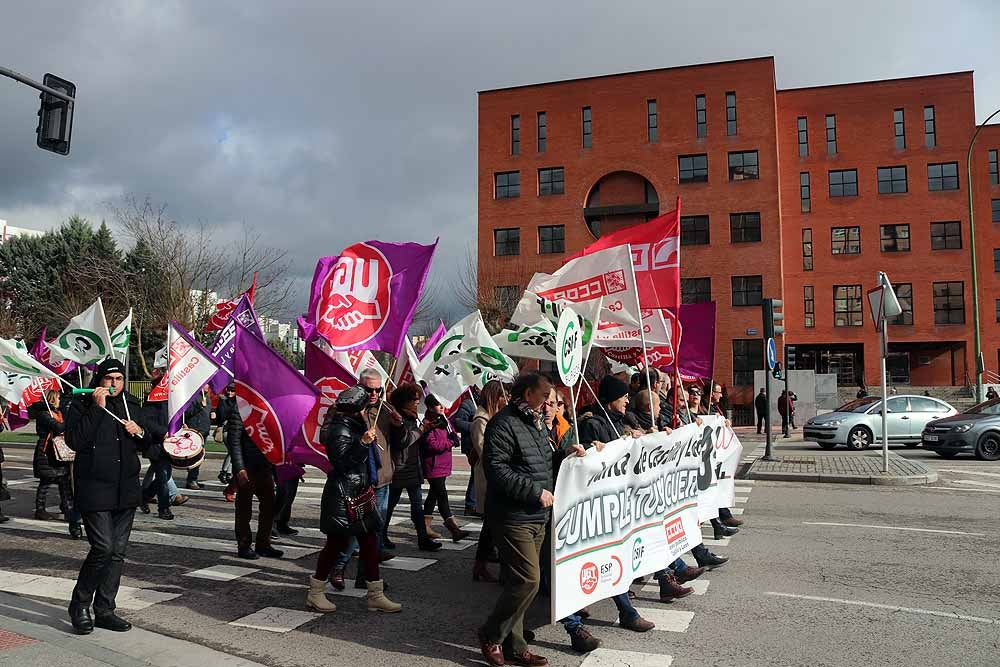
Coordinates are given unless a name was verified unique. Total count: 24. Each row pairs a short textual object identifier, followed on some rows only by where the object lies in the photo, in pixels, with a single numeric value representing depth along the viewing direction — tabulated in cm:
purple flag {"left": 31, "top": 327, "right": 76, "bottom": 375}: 1428
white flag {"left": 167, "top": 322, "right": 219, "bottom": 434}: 786
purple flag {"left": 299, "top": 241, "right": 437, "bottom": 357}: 794
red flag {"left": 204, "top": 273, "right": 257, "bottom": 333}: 1469
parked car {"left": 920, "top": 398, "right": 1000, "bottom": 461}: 1816
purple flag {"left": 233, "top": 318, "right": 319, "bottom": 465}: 718
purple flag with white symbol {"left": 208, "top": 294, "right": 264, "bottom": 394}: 940
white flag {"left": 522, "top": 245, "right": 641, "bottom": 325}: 747
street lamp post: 2653
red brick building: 4353
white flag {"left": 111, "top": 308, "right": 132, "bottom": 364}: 1373
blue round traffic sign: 1828
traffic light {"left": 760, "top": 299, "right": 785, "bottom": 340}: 1770
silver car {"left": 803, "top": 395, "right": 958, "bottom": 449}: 2153
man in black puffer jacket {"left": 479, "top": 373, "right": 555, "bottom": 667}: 492
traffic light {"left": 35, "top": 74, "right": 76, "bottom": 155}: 1072
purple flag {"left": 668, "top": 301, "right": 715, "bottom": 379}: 1203
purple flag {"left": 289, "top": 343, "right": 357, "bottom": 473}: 725
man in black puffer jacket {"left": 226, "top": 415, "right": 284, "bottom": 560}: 798
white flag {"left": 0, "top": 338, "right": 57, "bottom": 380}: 815
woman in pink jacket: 881
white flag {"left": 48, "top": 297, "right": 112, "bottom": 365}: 1222
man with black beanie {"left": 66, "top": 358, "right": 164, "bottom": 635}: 556
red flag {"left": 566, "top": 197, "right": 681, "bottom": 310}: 841
